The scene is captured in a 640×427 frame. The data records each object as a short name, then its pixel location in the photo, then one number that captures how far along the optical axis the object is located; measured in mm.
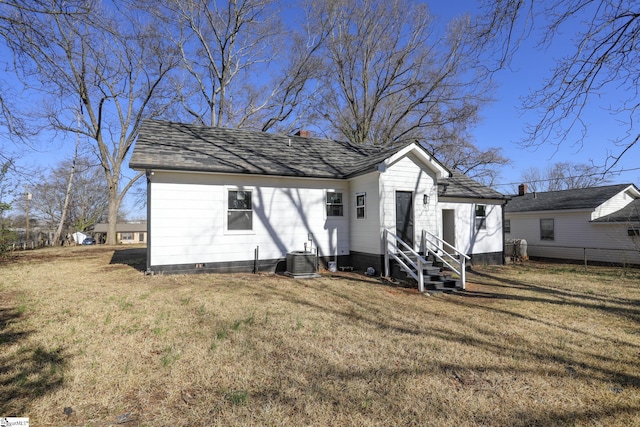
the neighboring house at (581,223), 16328
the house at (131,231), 65750
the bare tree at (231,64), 20734
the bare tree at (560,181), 36875
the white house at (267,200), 9406
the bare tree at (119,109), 21641
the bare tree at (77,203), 43781
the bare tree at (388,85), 22281
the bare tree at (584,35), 4492
